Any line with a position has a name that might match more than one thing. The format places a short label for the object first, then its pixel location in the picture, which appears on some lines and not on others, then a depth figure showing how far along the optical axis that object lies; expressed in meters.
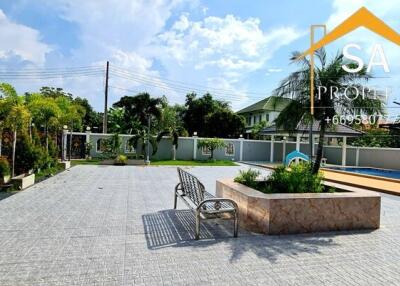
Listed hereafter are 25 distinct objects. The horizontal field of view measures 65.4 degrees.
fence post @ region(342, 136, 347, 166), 20.69
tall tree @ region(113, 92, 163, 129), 23.48
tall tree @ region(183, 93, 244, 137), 34.41
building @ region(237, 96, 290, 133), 39.83
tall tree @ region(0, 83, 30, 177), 8.08
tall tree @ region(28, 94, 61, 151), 10.93
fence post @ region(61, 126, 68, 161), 15.50
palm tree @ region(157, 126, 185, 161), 20.69
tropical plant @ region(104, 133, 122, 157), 19.39
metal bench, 4.59
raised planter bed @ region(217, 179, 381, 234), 4.88
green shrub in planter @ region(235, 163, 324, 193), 5.68
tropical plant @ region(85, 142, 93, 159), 19.75
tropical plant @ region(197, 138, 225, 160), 21.61
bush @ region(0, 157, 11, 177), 8.21
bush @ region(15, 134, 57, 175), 9.36
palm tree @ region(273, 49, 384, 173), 7.47
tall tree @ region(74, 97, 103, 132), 40.16
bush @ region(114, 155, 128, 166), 17.28
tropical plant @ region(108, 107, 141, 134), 22.14
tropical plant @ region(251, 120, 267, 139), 32.48
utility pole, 24.21
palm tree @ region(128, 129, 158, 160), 19.34
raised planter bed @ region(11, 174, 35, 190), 8.17
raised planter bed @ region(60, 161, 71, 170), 13.56
